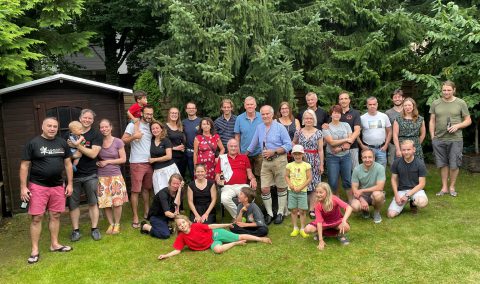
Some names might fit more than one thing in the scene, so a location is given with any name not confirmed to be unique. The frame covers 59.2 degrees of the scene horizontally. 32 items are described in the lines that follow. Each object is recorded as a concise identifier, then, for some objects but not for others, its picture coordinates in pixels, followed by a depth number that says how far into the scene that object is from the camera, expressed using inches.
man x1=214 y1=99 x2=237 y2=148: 252.5
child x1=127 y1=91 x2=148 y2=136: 251.8
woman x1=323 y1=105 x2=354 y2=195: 233.8
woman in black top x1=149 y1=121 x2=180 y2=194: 232.8
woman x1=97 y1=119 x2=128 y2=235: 222.2
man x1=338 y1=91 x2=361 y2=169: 242.1
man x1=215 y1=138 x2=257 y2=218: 232.7
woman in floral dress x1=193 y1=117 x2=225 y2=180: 240.5
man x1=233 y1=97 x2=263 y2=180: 241.8
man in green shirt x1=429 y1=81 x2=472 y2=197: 256.7
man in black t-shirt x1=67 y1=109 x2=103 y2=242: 214.5
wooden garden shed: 267.4
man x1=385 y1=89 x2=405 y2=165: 258.4
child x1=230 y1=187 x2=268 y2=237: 209.0
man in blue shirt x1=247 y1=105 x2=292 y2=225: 227.5
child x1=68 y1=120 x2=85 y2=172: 212.8
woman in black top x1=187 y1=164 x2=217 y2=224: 227.8
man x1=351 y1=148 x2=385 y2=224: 223.3
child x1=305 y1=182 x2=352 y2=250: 191.3
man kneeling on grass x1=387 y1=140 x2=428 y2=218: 227.6
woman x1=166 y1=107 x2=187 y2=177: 243.1
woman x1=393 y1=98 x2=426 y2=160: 247.3
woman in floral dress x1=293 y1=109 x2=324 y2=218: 227.0
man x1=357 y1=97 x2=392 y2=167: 245.3
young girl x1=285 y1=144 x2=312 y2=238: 213.3
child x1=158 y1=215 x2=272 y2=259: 193.2
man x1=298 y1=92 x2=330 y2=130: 244.8
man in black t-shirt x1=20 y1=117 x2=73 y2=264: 189.6
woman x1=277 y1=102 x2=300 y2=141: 241.4
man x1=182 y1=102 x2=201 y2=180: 252.1
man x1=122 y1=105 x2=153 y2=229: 235.8
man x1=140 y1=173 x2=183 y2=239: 218.4
